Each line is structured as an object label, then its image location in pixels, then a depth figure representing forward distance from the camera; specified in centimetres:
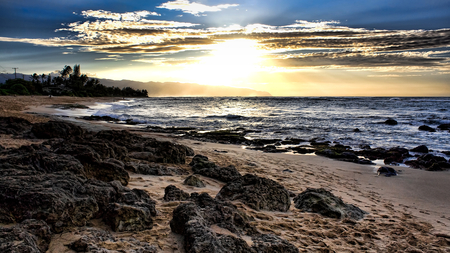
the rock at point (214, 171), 679
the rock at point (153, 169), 637
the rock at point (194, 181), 588
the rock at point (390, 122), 2351
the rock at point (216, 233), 304
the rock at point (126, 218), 335
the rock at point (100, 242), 276
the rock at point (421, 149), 1252
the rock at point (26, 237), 234
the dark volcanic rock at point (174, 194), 468
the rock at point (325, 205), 497
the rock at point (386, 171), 878
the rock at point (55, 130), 954
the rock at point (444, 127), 2113
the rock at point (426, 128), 1970
